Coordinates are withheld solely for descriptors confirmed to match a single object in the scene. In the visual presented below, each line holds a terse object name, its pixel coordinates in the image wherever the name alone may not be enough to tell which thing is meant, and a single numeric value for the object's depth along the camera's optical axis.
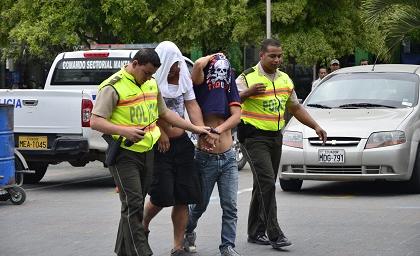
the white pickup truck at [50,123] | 14.03
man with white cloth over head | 8.12
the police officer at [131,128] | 7.51
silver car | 12.88
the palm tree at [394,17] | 18.27
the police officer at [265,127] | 9.04
